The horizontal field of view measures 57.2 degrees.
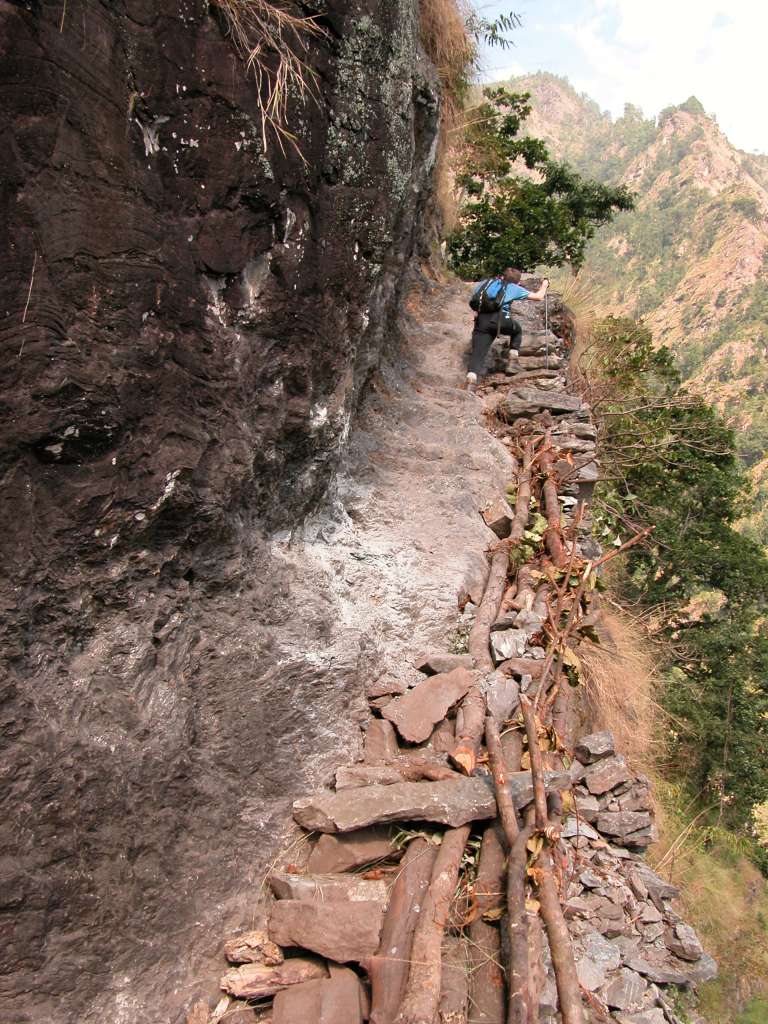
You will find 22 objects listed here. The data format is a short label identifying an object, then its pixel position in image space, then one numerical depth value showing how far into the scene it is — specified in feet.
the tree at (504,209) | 35.14
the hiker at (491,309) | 22.89
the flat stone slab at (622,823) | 12.32
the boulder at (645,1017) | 9.14
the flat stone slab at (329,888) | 9.41
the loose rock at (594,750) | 13.38
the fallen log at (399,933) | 8.36
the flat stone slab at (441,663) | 13.25
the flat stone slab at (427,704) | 12.02
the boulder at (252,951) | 9.25
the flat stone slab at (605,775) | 12.94
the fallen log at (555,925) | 8.25
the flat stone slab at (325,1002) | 8.33
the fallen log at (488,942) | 8.51
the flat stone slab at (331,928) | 8.90
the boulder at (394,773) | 11.07
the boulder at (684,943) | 10.66
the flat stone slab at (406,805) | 10.17
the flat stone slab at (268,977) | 8.87
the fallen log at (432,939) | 8.10
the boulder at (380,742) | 11.84
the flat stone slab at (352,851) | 10.06
